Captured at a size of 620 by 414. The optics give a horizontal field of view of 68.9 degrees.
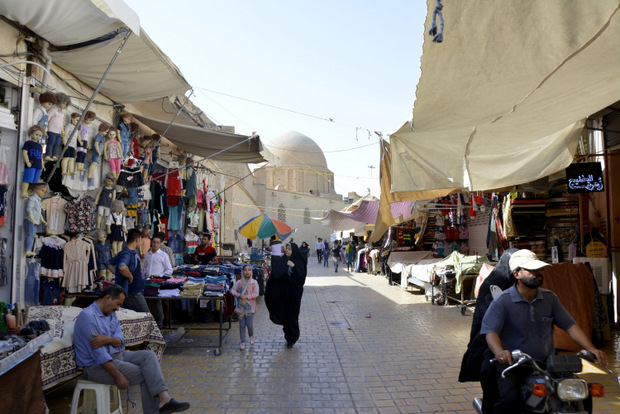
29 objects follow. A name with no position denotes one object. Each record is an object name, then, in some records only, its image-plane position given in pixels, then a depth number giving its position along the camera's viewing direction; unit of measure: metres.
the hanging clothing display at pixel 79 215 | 6.44
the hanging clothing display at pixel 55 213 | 6.13
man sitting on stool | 3.77
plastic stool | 3.74
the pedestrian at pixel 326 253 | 27.39
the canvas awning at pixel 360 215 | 12.65
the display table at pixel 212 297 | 6.45
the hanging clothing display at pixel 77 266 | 6.14
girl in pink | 6.77
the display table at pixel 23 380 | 2.96
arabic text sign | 6.56
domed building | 48.88
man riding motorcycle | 2.99
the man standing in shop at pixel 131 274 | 5.67
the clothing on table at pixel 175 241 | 10.81
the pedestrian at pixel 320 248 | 30.23
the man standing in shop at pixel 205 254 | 10.49
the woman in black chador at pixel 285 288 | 7.02
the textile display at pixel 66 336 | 3.78
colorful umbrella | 16.19
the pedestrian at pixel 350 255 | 24.44
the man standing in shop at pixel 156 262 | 7.39
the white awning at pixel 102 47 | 4.73
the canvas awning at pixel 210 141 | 8.55
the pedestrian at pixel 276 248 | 13.07
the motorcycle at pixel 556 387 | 2.52
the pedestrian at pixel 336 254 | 23.12
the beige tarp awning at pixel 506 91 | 2.77
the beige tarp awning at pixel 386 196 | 5.97
